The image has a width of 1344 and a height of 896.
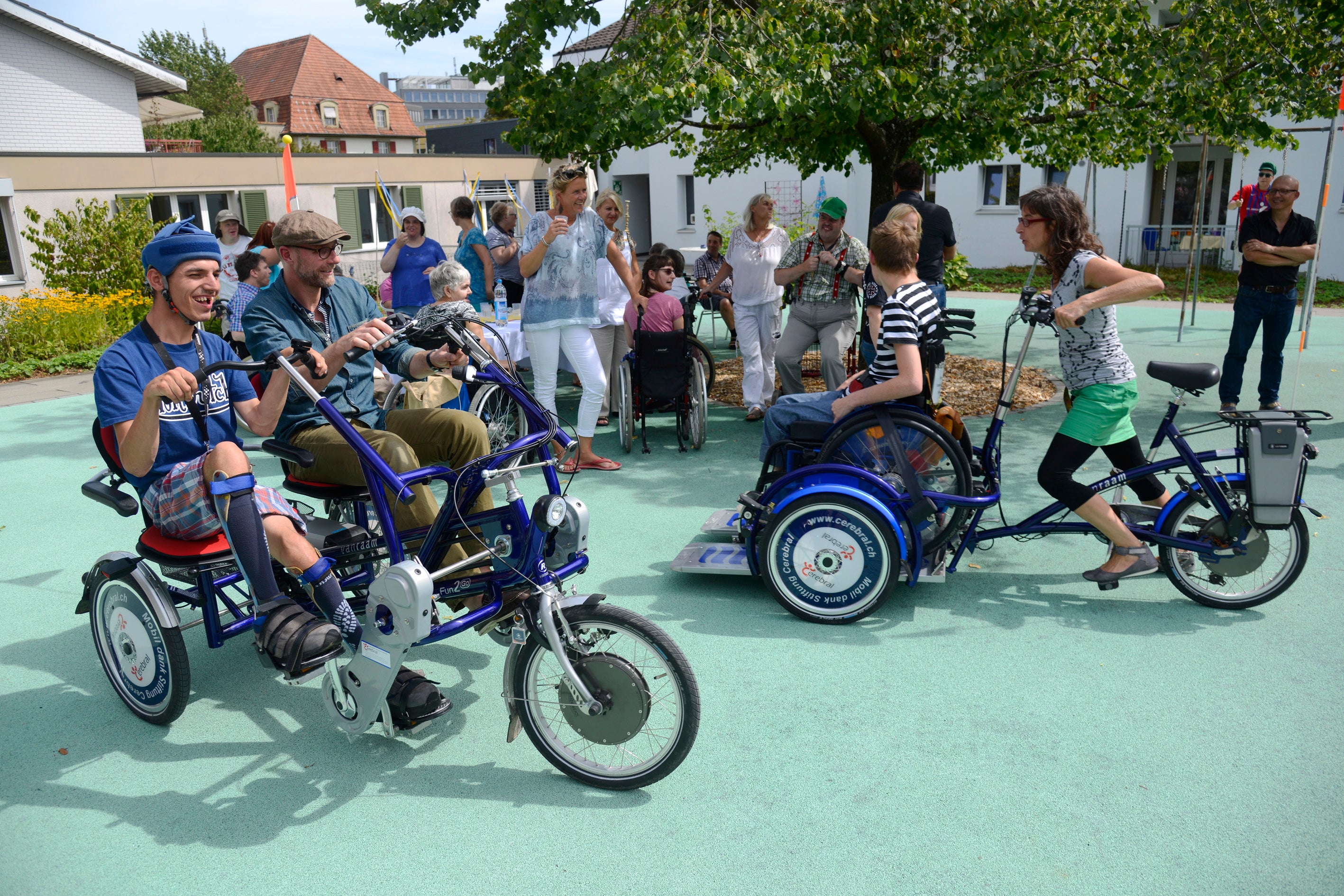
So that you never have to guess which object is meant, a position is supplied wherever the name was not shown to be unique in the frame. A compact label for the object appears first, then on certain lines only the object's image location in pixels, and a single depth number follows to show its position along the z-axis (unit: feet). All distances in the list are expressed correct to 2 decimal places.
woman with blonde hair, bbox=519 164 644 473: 21.24
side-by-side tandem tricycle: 9.59
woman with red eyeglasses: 13.52
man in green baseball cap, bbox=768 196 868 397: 23.79
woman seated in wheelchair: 24.11
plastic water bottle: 27.22
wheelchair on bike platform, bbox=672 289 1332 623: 13.16
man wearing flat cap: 12.16
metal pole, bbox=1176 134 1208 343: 34.68
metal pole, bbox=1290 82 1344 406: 18.53
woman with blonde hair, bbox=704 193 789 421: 25.86
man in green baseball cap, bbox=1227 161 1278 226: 32.42
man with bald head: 23.26
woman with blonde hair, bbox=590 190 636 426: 25.09
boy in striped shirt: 13.47
